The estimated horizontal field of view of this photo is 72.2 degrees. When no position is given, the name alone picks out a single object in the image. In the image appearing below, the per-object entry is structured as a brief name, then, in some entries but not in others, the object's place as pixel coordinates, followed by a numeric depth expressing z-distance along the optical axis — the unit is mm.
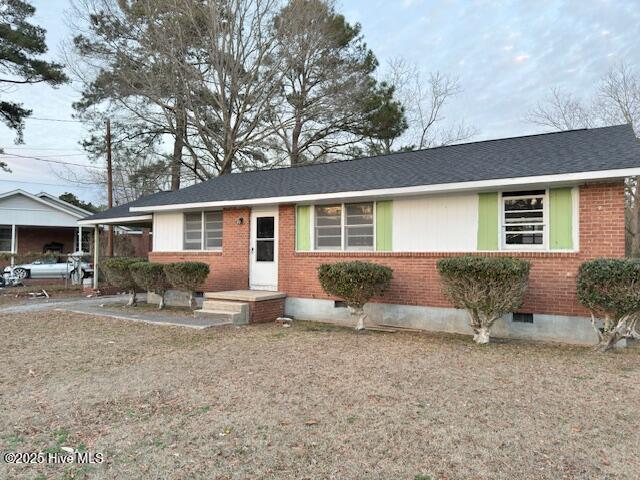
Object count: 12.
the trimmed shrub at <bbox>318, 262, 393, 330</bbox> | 8266
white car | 20150
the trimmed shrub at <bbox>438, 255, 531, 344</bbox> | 6883
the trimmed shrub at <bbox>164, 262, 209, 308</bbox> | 10547
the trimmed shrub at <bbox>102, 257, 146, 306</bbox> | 12057
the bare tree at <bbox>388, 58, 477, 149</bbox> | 25642
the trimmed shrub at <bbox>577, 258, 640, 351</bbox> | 6117
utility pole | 20172
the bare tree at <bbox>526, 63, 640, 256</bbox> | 22016
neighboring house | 24250
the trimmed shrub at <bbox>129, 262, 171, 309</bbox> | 11180
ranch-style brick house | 7324
